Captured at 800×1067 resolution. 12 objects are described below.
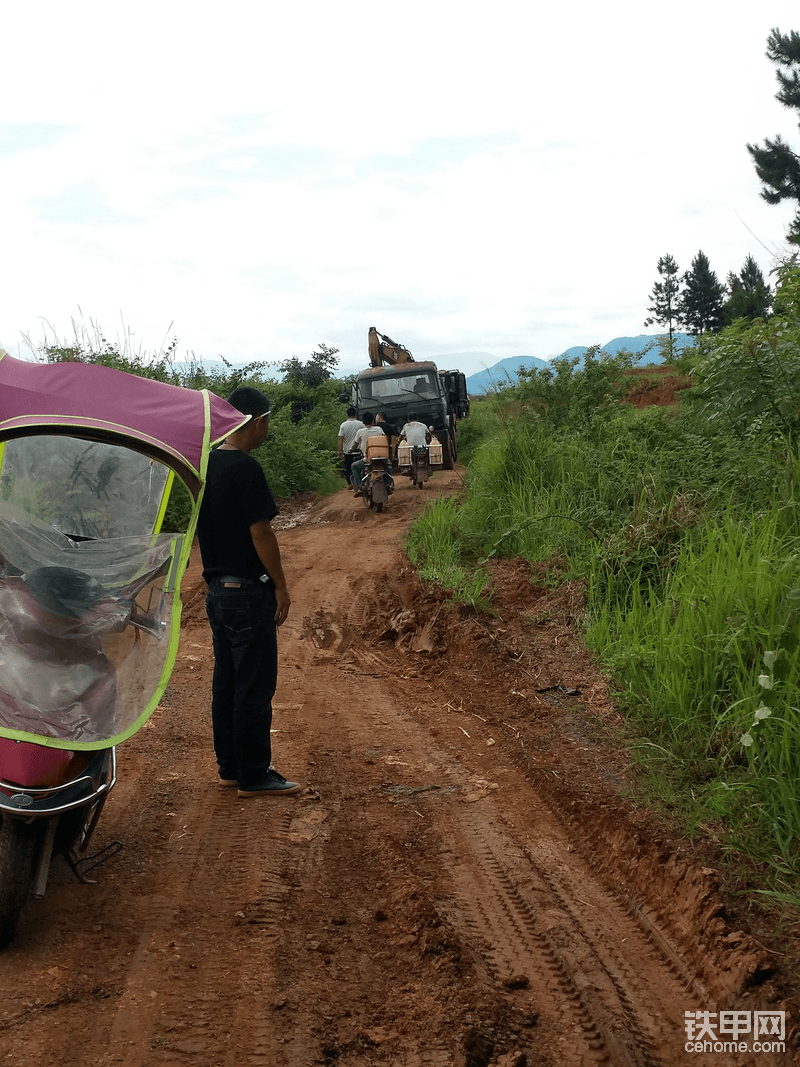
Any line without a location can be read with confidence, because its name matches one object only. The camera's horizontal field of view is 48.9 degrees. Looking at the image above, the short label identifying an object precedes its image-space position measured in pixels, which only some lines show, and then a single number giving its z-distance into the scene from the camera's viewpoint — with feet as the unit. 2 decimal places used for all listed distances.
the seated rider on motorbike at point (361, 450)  48.44
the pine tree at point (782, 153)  91.30
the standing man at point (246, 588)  14.21
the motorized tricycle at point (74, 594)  10.12
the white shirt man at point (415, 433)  53.62
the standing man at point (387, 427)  60.18
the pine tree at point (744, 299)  109.53
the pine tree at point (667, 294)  190.39
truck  62.75
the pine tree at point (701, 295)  165.78
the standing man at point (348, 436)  53.62
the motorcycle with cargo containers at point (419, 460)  53.36
